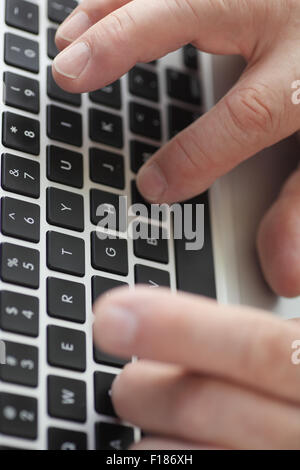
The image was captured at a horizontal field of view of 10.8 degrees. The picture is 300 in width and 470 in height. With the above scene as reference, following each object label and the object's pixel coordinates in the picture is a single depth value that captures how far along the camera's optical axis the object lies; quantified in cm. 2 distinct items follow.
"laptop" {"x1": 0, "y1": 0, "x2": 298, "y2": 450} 56
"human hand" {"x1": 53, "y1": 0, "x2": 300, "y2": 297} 61
